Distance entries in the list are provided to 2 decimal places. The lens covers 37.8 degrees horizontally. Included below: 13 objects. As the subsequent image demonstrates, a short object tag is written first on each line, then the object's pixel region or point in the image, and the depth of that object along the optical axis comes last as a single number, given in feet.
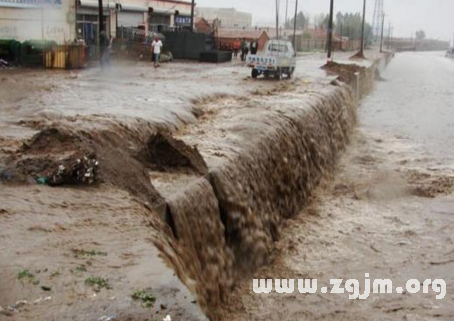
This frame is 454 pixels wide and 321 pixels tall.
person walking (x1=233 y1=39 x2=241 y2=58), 178.79
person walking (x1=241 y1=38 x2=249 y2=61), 155.94
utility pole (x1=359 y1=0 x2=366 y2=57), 236.22
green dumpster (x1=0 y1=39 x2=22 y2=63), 95.55
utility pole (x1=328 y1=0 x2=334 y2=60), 169.27
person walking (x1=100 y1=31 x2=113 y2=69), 96.78
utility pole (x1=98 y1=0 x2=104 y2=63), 94.68
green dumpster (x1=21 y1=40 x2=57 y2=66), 95.76
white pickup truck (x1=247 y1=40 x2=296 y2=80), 100.58
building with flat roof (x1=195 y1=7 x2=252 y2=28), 398.05
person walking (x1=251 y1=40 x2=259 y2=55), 131.64
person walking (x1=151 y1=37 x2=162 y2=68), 114.47
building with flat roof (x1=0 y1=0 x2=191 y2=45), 105.50
